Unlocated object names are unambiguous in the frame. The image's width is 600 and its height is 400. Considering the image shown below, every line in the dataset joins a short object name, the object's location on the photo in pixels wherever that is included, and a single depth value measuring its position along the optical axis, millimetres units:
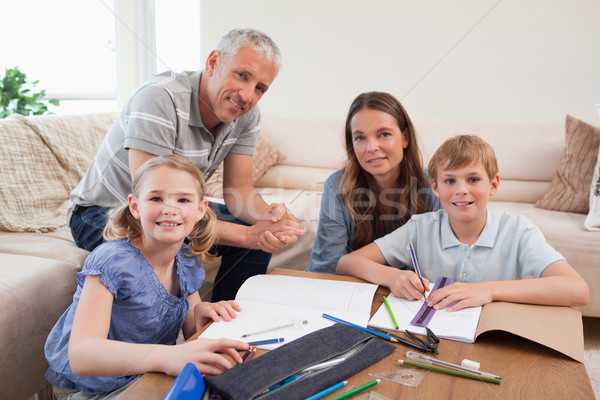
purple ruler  927
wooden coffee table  716
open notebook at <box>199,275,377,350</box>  900
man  1466
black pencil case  690
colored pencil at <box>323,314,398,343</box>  866
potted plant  3207
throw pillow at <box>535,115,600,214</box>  2297
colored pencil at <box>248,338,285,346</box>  848
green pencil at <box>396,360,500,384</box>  745
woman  1596
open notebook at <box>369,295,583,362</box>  854
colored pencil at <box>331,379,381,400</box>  685
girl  877
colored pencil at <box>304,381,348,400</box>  675
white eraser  774
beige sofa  1349
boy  1227
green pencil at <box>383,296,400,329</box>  921
